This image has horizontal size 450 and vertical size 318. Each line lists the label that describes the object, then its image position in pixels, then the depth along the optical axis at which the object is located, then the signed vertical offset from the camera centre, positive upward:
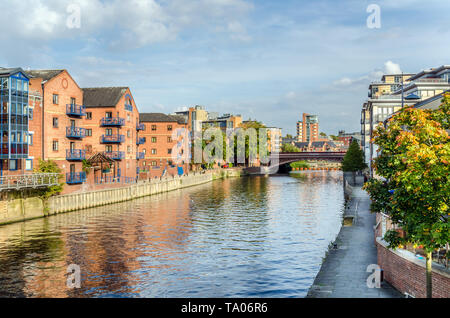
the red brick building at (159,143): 110.44 +3.79
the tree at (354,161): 87.06 -0.89
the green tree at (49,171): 49.22 -1.54
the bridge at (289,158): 144.62 -0.36
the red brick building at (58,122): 54.22 +4.89
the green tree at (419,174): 15.55 -0.67
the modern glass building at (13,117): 45.75 +4.53
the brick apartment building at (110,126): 76.31 +5.78
